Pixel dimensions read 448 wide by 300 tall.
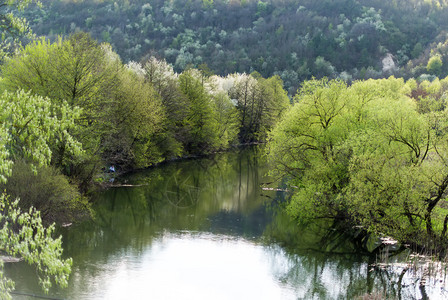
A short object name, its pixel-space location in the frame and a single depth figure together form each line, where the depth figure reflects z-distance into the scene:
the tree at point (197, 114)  59.06
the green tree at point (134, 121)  39.84
